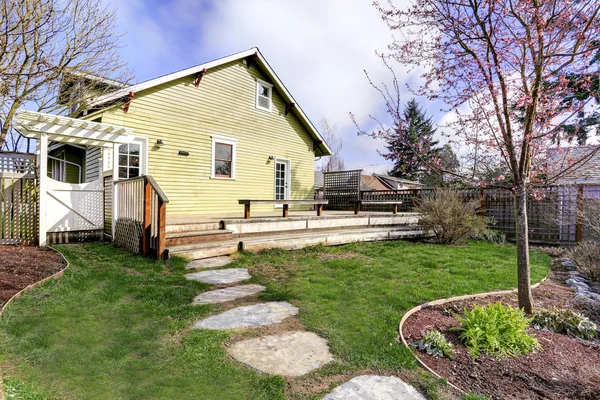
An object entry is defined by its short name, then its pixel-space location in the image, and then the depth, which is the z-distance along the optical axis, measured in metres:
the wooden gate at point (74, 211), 6.17
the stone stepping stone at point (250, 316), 2.83
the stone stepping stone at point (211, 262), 4.98
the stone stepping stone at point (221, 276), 4.27
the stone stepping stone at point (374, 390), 1.88
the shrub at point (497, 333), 2.55
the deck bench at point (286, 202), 7.04
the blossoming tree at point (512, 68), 2.86
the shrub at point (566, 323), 3.08
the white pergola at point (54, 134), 5.55
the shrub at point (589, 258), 5.23
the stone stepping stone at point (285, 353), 2.17
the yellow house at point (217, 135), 8.41
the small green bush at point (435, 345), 2.48
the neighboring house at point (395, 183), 27.75
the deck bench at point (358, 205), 9.77
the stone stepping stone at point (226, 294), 3.46
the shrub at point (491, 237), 9.21
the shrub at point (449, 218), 8.10
